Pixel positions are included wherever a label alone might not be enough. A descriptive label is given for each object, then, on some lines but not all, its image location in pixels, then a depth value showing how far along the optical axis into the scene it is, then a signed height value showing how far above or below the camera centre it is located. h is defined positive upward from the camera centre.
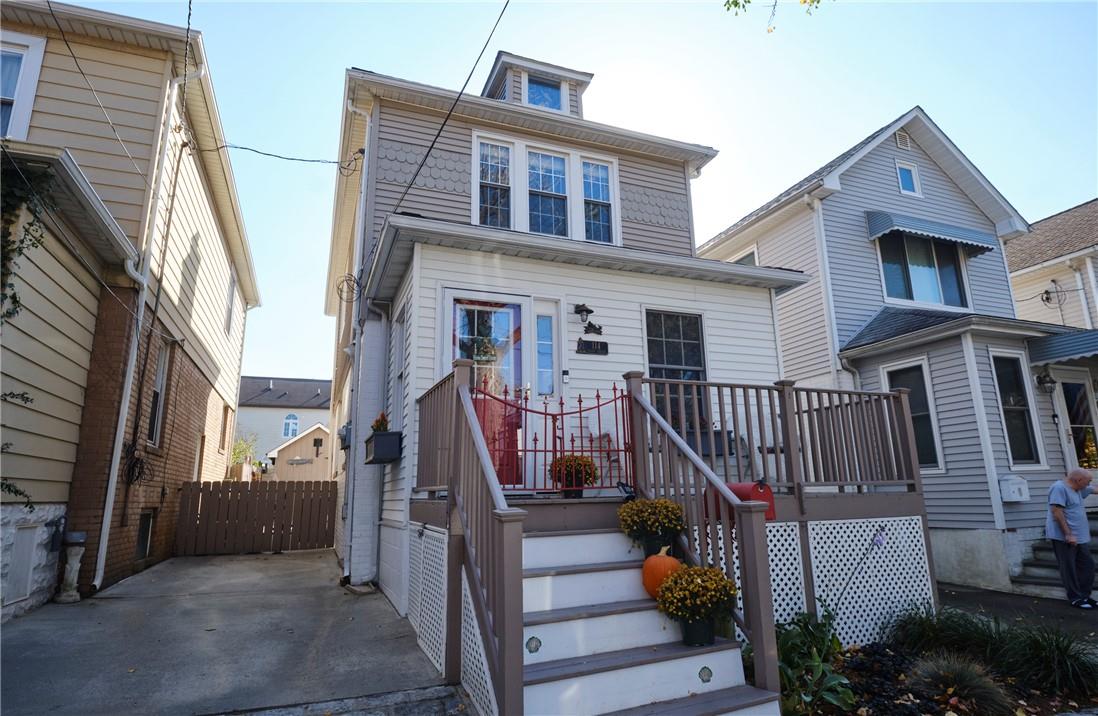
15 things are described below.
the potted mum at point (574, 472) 5.26 +0.10
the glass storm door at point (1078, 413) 9.84 +1.01
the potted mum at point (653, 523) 4.30 -0.30
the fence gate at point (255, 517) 10.46 -0.52
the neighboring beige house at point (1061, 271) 13.49 +4.80
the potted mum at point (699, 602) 3.58 -0.73
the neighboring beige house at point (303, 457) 25.89 +1.38
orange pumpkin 3.91 -0.58
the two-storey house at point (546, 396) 3.53 +0.87
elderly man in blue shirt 6.68 -0.70
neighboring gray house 8.88 +2.35
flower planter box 6.09 +0.40
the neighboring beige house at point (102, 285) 5.11 +2.22
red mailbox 4.64 -0.10
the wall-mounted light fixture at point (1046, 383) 9.64 +1.46
